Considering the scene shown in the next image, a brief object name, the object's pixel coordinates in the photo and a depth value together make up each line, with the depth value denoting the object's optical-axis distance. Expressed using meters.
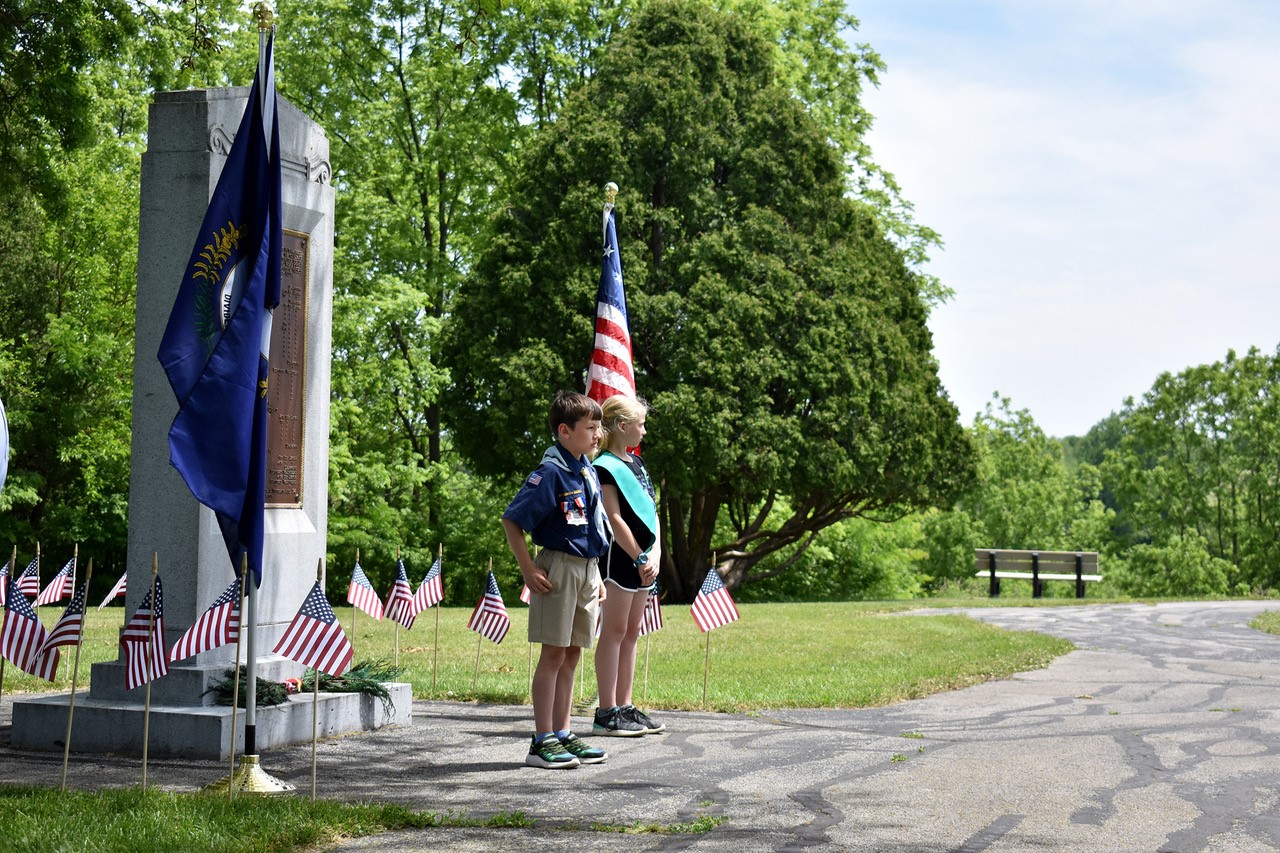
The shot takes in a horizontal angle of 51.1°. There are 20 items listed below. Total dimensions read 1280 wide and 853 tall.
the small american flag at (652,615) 8.87
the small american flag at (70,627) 6.16
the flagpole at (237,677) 5.57
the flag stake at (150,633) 5.77
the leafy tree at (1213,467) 31.78
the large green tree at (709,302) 22.44
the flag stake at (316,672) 5.39
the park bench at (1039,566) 28.03
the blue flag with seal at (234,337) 5.88
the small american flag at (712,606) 9.20
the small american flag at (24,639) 6.23
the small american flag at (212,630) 6.37
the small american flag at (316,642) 5.95
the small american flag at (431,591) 10.51
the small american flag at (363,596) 9.55
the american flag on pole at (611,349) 9.30
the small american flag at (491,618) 9.30
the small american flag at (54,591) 10.03
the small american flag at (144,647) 5.98
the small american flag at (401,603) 9.73
